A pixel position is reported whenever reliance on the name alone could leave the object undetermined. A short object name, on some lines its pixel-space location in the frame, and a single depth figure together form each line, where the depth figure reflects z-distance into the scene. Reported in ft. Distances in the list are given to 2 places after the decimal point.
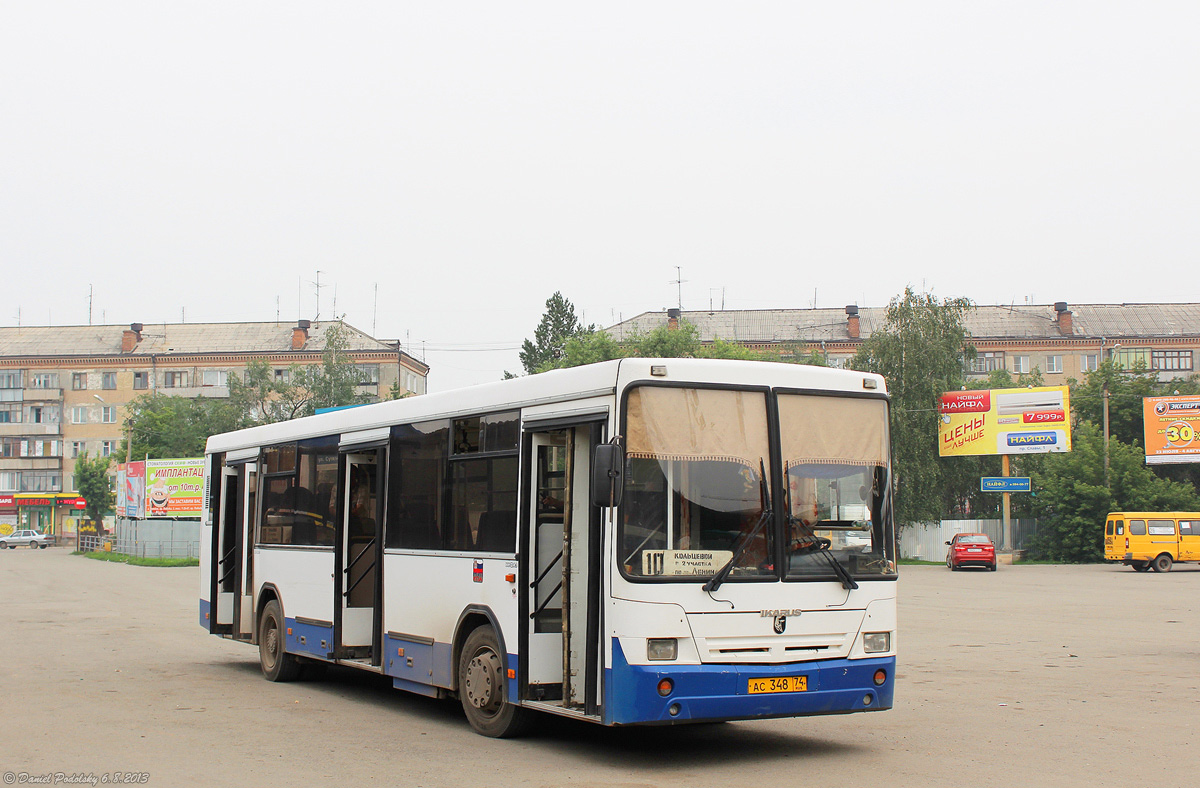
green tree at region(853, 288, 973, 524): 197.67
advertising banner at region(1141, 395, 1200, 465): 178.50
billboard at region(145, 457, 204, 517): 191.72
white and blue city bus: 27.20
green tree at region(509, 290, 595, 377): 278.46
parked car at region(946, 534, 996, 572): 156.15
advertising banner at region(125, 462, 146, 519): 196.34
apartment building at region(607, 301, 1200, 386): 318.45
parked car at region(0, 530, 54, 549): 275.80
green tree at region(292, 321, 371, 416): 271.90
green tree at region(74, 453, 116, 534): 300.81
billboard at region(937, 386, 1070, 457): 171.12
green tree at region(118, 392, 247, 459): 276.82
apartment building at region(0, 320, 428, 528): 337.52
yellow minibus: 149.48
